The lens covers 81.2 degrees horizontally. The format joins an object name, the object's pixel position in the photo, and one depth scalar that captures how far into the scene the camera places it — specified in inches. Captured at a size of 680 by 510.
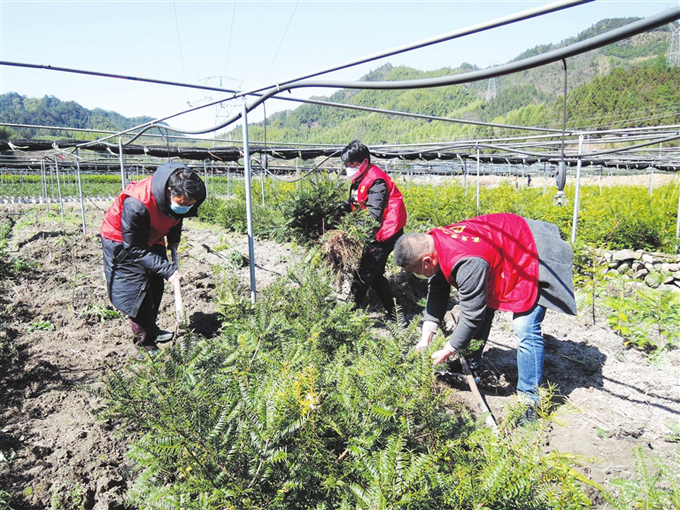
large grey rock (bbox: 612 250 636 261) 265.3
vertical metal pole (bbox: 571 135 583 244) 222.5
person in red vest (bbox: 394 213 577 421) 92.9
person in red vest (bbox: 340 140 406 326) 146.6
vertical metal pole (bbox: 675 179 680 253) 248.4
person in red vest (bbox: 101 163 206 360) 116.6
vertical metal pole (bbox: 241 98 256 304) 112.8
